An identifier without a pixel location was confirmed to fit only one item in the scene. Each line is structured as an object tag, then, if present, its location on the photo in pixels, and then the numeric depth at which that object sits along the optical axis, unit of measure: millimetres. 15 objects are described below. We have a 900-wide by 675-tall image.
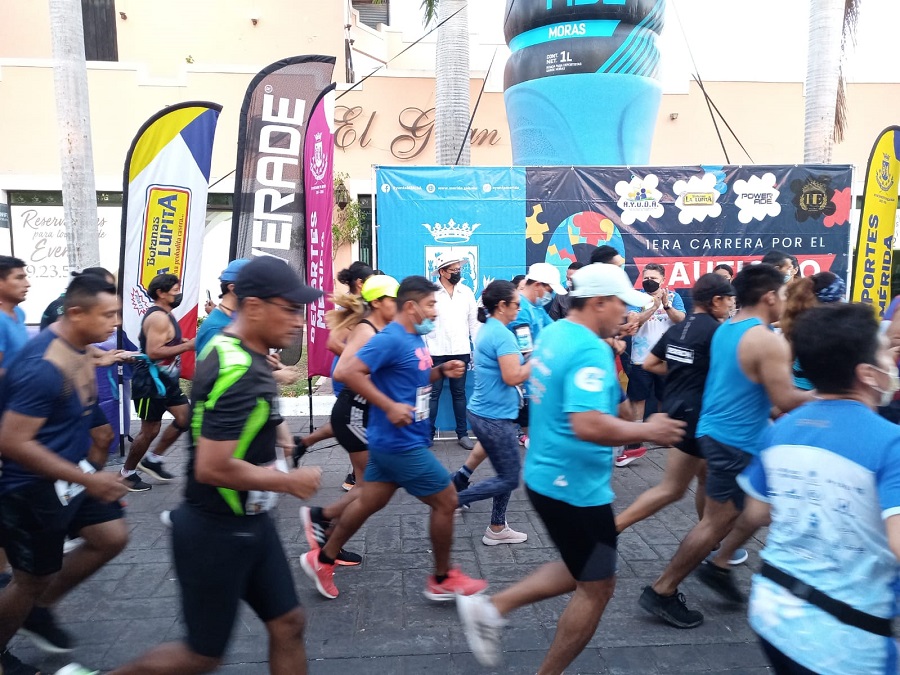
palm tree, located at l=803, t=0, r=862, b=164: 9969
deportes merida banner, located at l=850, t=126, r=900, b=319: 7812
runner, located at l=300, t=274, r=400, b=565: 4098
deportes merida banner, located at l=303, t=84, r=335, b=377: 6875
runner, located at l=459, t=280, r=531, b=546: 4320
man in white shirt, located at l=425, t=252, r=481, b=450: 6969
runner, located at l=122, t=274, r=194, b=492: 5457
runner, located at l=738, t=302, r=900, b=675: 1674
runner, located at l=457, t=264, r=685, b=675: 2602
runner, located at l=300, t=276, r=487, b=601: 3570
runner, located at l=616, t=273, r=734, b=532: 3873
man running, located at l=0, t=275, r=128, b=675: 2727
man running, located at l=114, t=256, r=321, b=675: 2141
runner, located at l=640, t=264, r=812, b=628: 3436
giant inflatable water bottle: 8219
